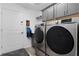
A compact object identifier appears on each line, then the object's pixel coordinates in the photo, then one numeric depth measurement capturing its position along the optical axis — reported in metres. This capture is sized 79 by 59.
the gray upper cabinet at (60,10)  1.83
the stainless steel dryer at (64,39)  0.85
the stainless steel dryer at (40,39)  1.42
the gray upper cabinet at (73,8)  1.50
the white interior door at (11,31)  2.73
